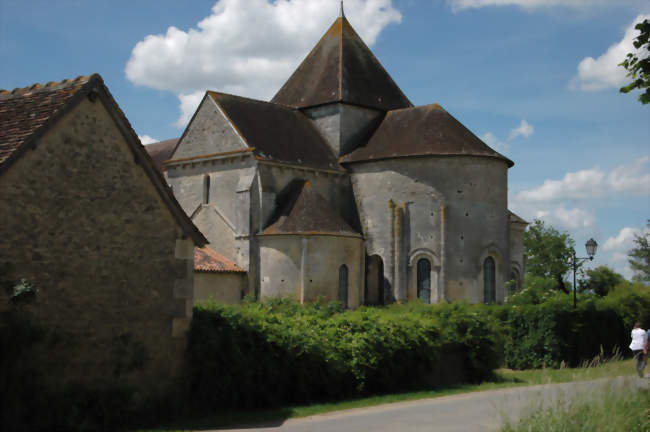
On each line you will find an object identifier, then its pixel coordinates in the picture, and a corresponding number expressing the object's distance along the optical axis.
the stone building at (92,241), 12.95
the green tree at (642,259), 70.25
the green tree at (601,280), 75.07
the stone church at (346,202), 35.84
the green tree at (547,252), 75.12
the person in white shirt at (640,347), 22.16
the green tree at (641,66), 12.45
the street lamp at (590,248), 29.70
